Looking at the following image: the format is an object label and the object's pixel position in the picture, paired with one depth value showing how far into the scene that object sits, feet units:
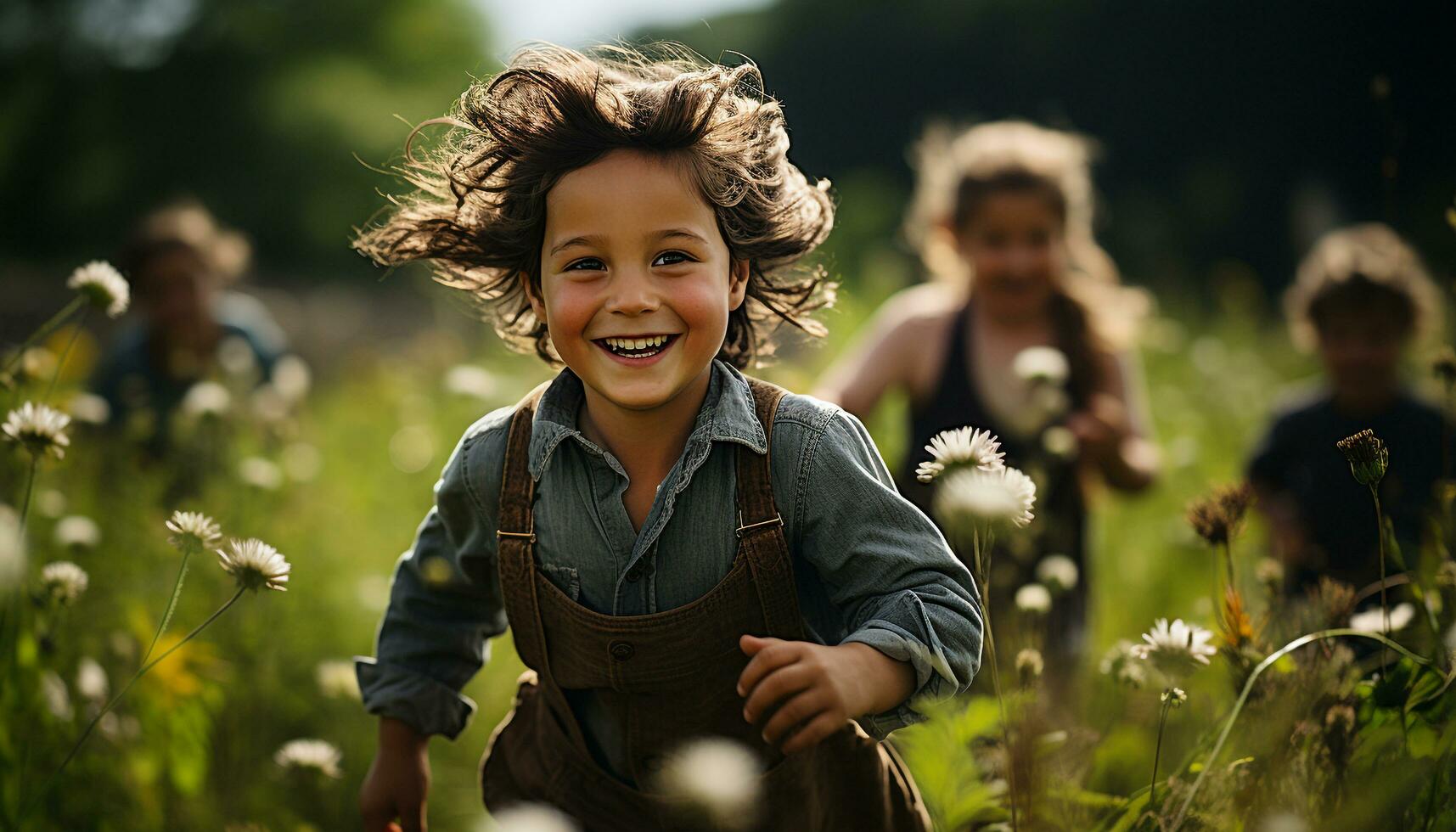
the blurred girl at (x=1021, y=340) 8.72
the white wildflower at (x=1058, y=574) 6.21
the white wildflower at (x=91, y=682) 5.96
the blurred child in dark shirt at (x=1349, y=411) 9.27
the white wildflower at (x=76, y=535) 6.74
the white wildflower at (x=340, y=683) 6.42
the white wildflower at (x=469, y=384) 8.52
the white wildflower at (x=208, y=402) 8.75
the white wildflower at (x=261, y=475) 7.88
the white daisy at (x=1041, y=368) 7.37
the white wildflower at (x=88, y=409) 8.18
